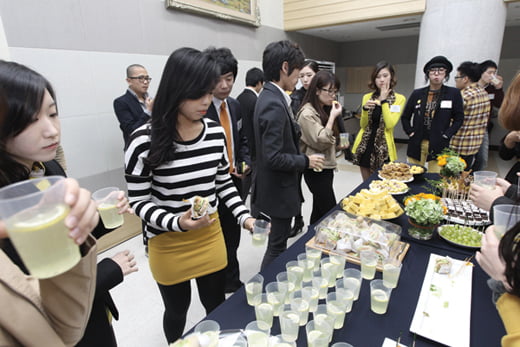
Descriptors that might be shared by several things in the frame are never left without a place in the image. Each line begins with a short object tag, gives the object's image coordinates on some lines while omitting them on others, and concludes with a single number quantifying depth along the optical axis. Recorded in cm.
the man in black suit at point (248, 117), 308
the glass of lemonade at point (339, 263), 122
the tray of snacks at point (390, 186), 209
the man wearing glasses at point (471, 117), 333
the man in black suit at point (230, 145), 220
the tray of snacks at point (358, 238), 133
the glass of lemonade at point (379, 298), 102
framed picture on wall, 397
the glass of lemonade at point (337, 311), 95
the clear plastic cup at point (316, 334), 86
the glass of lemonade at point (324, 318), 88
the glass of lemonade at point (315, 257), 125
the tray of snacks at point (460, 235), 140
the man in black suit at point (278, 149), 179
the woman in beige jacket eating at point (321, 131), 237
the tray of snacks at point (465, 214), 159
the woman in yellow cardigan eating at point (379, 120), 291
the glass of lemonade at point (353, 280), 109
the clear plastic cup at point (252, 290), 107
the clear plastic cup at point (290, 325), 91
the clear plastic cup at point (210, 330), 83
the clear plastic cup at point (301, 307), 96
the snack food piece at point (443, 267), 122
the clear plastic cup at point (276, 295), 102
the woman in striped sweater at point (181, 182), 118
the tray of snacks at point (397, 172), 238
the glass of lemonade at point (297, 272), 114
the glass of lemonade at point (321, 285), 109
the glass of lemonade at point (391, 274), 115
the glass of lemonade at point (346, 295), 101
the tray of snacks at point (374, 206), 171
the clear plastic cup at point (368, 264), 120
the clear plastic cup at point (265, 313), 98
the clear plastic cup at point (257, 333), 86
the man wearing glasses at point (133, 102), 312
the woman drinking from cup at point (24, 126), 73
